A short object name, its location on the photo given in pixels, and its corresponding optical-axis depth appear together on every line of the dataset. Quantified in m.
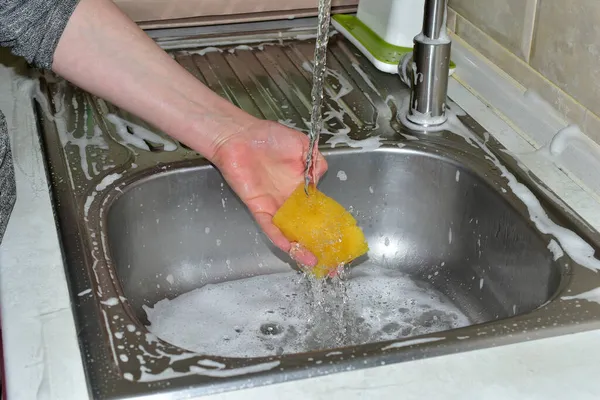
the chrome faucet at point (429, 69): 1.36
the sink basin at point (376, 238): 1.32
